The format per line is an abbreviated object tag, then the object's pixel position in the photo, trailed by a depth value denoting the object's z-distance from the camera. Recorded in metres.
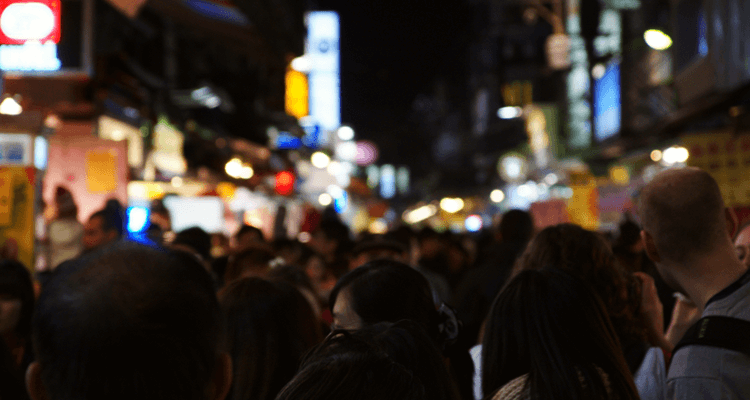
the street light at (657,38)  12.60
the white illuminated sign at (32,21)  7.86
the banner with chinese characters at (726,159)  11.30
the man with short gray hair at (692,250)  2.72
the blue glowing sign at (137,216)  11.16
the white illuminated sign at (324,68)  54.88
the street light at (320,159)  32.06
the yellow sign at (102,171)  11.45
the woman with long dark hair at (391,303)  3.28
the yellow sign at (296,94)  34.91
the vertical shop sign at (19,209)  8.16
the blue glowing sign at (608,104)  23.73
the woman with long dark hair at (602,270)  3.85
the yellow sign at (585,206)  20.50
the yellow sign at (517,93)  41.25
